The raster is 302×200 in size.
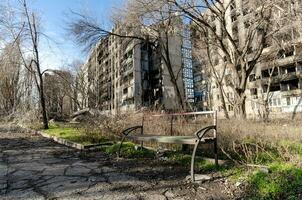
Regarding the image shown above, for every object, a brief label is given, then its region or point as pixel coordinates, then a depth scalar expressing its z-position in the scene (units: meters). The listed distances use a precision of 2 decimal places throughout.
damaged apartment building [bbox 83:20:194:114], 38.43
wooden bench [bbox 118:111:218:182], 3.64
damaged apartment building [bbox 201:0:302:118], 26.37
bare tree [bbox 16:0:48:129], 12.48
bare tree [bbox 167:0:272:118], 10.57
